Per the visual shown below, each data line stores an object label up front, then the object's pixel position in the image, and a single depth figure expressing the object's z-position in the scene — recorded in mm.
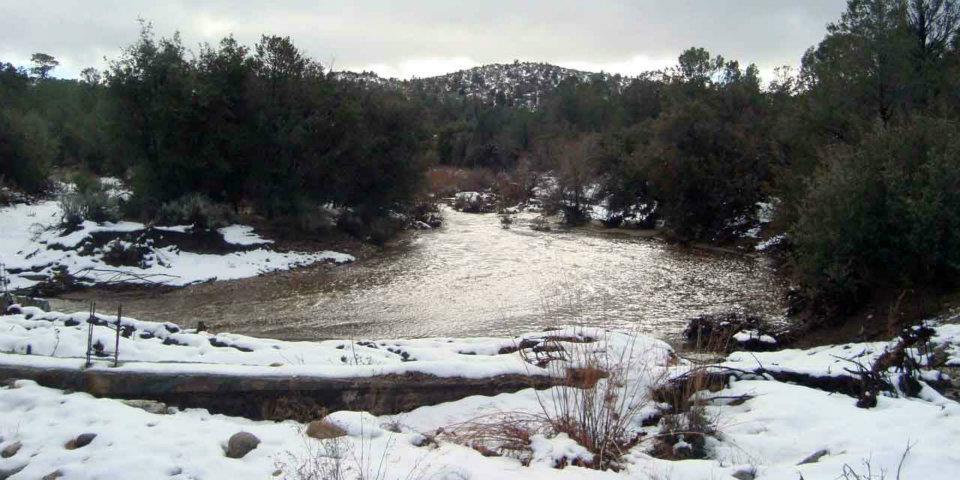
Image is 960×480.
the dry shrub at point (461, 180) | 48628
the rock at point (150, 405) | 6263
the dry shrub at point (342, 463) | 4742
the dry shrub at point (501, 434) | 5566
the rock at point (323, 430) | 5648
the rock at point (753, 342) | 12086
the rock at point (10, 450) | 5116
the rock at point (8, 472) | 4855
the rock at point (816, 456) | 5066
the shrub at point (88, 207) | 19906
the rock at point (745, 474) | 4770
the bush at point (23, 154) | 28141
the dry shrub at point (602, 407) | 5492
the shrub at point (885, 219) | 12141
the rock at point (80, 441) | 5199
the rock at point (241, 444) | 5227
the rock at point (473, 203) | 40188
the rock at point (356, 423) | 5719
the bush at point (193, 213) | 21750
